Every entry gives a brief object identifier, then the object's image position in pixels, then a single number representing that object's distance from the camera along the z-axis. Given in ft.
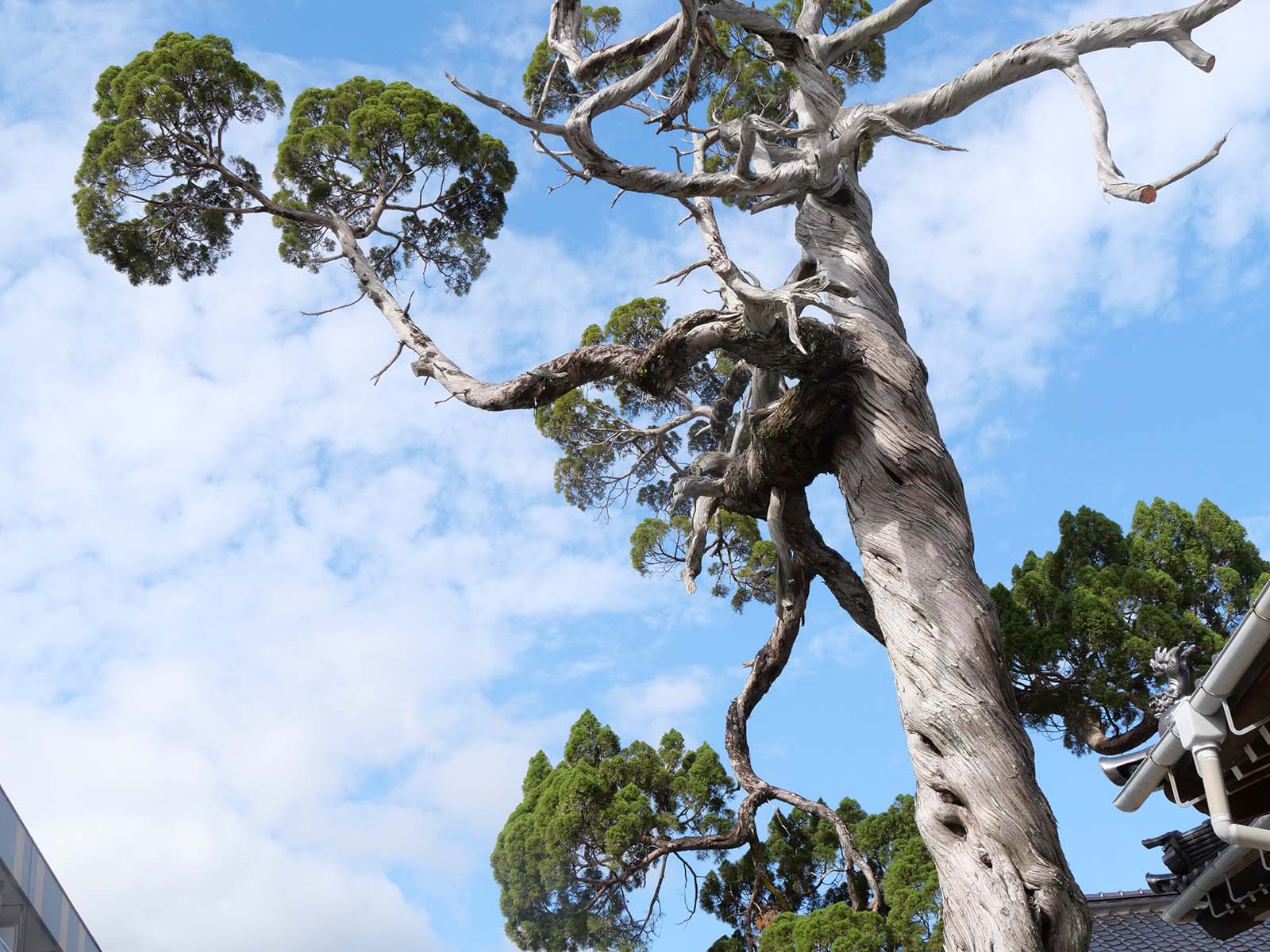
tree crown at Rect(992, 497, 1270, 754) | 28.27
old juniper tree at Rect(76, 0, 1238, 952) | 18.22
